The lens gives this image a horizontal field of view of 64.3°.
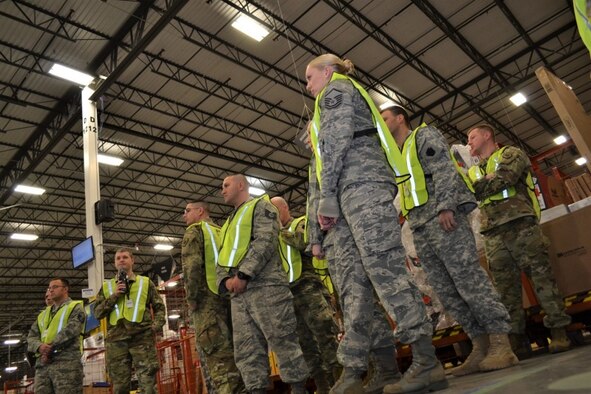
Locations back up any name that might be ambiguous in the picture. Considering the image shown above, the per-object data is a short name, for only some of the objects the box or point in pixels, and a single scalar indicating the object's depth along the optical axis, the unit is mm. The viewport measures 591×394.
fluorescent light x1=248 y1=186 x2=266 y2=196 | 20858
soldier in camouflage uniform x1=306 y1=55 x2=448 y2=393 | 2443
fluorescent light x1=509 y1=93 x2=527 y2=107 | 17478
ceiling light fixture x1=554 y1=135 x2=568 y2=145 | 21958
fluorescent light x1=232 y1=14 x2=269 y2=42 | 11750
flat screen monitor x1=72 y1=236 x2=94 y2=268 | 10430
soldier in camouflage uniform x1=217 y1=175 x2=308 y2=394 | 3193
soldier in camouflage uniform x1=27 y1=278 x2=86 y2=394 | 5207
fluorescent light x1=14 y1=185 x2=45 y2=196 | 16578
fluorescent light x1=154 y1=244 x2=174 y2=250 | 25202
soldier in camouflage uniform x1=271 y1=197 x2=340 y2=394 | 4012
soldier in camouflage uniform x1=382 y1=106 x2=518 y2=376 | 3020
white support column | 10328
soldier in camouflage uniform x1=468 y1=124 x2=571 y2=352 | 3545
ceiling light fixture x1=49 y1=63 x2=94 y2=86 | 11327
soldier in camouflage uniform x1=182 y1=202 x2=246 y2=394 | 3729
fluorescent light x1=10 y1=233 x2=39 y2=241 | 20472
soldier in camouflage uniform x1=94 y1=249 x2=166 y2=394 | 4955
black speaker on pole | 10656
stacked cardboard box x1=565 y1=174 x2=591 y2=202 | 6977
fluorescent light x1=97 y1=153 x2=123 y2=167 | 16344
